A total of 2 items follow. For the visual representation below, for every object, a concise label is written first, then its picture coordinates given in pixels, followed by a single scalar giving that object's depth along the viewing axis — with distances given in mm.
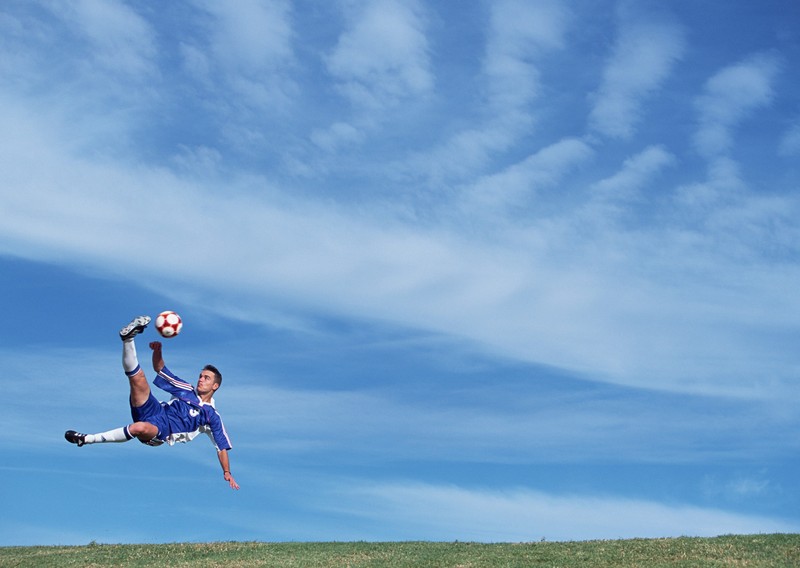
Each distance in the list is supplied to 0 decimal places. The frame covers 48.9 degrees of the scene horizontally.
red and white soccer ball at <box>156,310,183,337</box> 18094
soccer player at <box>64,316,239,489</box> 18281
